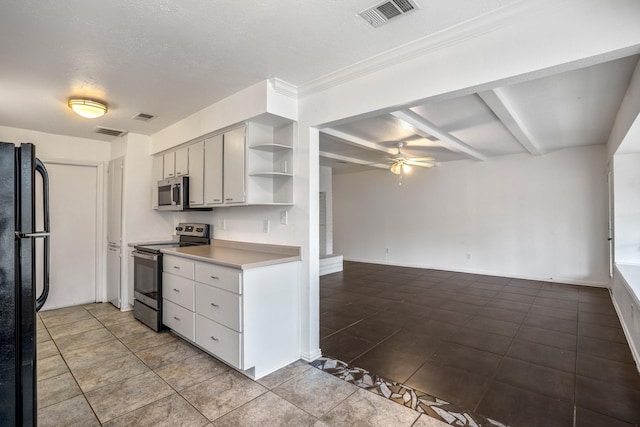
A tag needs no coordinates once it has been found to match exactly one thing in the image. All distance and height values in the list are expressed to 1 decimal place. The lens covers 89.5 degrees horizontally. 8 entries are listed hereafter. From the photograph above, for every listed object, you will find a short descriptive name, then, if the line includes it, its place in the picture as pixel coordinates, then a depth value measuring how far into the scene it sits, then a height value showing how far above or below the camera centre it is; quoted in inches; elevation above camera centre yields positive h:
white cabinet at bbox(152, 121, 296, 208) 118.2 +19.3
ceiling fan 207.2 +37.1
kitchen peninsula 96.9 -29.5
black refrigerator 46.3 -10.5
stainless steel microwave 148.4 +10.5
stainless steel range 135.0 -26.5
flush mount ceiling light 119.6 +40.8
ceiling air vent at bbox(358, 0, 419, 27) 68.0 +44.7
